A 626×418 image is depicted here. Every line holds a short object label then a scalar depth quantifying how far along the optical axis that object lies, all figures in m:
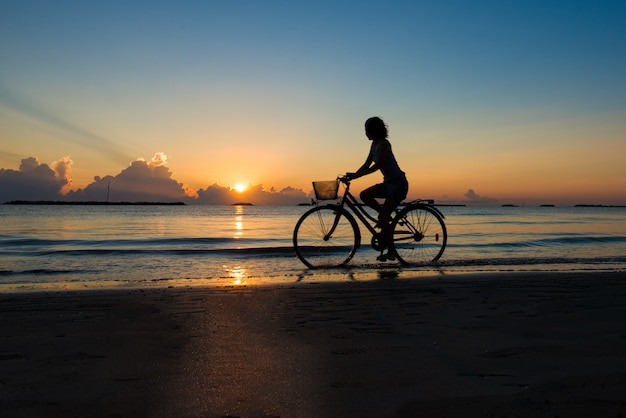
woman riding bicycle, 8.30
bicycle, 8.86
